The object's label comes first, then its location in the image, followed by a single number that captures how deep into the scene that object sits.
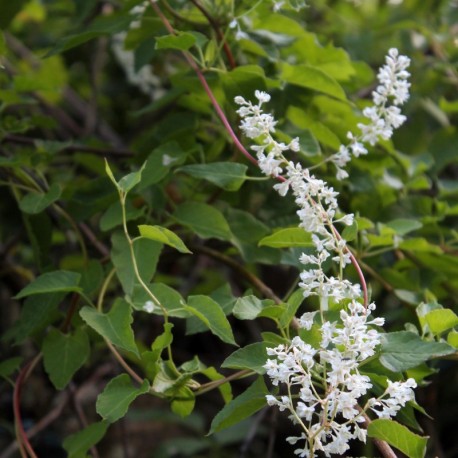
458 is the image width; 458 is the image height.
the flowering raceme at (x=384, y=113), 1.07
